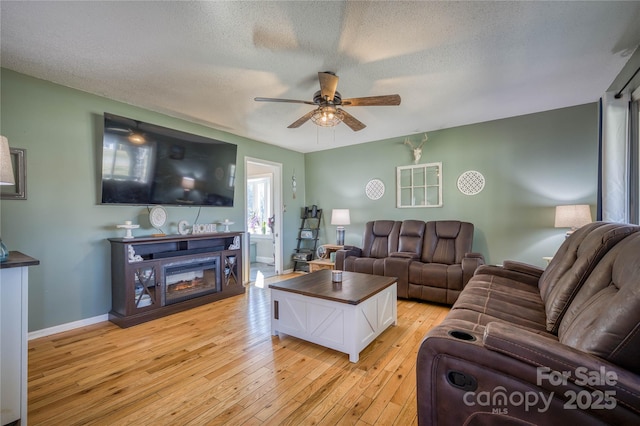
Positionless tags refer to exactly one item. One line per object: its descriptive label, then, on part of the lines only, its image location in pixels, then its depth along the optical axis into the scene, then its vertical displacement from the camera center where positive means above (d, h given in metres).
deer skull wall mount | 4.53 +1.08
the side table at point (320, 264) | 4.72 -0.90
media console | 2.96 -0.75
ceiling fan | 2.30 +0.99
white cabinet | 1.44 -0.68
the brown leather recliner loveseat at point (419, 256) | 3.42 -0.62
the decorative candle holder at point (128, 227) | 3.02 -0.16
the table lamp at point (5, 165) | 1.66 +0.29
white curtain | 2.43 +0.51
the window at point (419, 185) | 4.45 +0.46
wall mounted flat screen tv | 2.98 +0.58
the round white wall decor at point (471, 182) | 4.10 +0.47
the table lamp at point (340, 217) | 4.96 -0.08
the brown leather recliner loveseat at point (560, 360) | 0.91 -0.55
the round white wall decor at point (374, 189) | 5.02 +0.44
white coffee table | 2.21 -0.85
